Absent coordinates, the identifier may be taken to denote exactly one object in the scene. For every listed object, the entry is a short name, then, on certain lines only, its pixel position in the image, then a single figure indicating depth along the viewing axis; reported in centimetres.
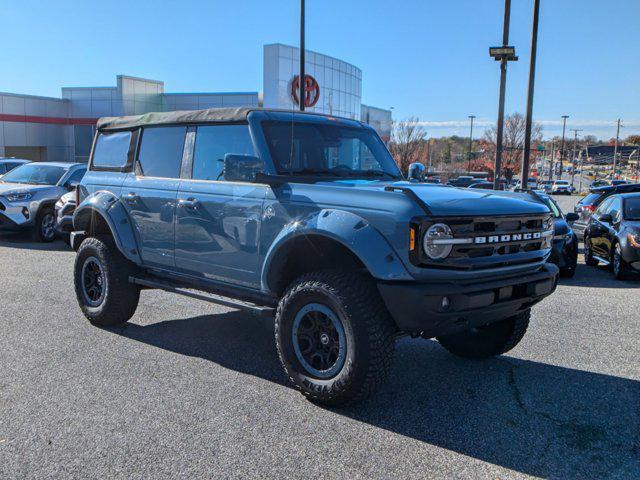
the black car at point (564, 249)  987
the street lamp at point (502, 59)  1527
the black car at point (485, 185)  3000
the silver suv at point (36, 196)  1343
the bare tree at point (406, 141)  4442
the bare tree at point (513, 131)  6944
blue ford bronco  393
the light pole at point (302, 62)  1677
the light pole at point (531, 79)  1540
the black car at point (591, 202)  1367
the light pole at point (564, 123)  9956
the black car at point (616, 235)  985
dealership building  3884
